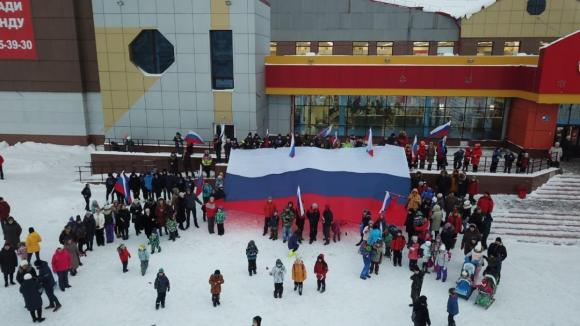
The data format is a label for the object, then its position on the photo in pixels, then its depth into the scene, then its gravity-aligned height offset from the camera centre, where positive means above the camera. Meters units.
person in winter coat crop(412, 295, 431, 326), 10.01 -5.27
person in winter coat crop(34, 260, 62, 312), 10.92 -5.04
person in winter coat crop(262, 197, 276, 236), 15.58 -4.51
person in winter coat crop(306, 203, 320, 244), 14.99 -4.57
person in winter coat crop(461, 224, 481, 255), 13.48 -4.73
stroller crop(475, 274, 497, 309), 11.71 -5.57
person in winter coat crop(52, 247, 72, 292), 11.80 -5.00
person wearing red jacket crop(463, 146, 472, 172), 19.33 -3.18
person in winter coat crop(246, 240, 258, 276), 12.74 -5.09
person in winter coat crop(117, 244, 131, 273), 12.88 -5.14
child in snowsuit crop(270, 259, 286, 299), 11.71 -5.23
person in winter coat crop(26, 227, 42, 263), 13.12 -4.90
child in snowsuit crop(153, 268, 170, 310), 11.12 -5.21
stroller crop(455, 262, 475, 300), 12.02 -5.48
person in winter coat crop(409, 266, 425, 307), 11.38 -5.22
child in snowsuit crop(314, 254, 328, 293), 12.06 -5.14
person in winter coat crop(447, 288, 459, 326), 10.56 -5.37
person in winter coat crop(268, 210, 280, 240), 15.28 -4.96
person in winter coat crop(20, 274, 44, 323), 10.41 -5.09
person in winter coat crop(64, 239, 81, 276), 12.56 -5.04
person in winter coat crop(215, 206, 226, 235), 15.45 -4.81
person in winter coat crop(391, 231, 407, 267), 13.40 -5.01
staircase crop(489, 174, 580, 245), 16.19 -5.16
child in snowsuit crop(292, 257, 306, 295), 11.95 -5.18
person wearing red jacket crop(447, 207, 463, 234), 14.33 -4.43
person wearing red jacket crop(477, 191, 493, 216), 15.50 -4.20
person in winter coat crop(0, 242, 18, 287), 11.99 -5.00
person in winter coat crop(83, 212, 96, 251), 14.06 -4.75
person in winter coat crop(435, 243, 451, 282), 12.70 -5.22
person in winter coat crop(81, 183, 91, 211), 17.42 -4.44
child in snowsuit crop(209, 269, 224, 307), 11.28 -5.20
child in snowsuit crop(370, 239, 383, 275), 13.03 -5.10
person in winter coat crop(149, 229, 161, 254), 14.20 -5.19
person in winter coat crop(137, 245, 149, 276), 12.68 -5.15
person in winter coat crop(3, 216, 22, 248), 13.36 -4.60
